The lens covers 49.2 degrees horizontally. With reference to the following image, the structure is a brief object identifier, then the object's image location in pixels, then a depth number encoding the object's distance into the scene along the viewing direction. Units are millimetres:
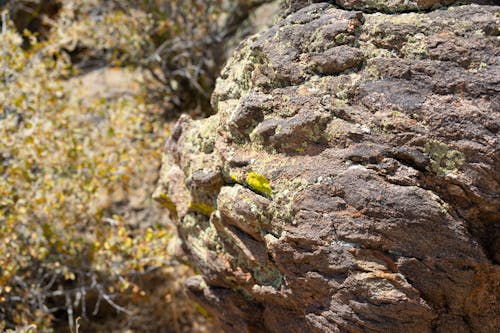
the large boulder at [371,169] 2996
